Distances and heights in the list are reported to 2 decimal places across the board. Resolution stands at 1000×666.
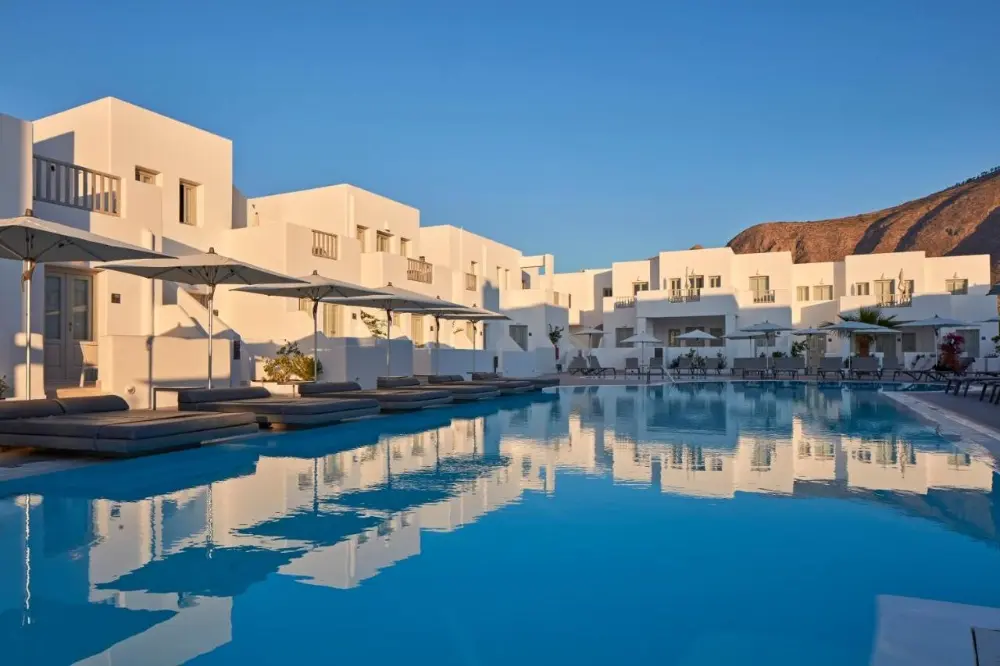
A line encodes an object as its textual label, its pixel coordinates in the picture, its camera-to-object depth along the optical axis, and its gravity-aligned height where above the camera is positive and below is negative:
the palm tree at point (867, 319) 34.75 +1.37
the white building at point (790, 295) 37.88 +2.93
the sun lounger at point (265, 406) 11.12 -0.92
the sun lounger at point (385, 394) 13.81 -0.97
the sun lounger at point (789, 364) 28.75 -0.71
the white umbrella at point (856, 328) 28.50 +0.75
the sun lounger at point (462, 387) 17.58 -1.01
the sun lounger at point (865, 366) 27.25 -0.77
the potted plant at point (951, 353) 28.17 -0.29
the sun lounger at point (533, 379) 22.25 -1.03
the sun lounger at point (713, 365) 33.59 -0.93
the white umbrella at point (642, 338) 31.61 +0.43
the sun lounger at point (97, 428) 8.30 -0.95
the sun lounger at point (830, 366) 27.47 -0.77
